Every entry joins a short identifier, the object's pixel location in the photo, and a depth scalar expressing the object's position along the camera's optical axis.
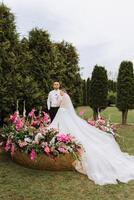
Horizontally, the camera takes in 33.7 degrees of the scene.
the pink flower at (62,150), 5.24
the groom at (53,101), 7.30
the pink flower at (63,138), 5.36
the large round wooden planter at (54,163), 5.29
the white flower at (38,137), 5.31
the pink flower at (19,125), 5.78
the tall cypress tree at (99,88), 12.17
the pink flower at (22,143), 5.36
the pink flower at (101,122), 7.70
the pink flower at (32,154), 5.08
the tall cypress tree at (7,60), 7.04
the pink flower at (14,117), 6.09
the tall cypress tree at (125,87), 11.99
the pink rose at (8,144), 5.55
